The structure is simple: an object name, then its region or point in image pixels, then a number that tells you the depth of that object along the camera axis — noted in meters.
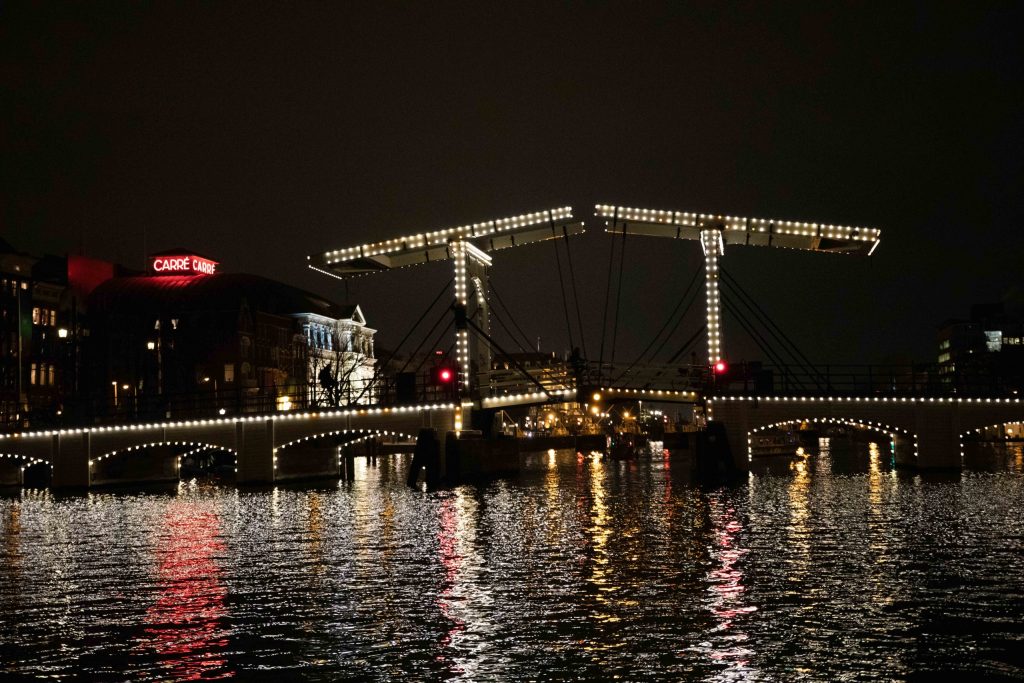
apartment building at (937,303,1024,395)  172.38
